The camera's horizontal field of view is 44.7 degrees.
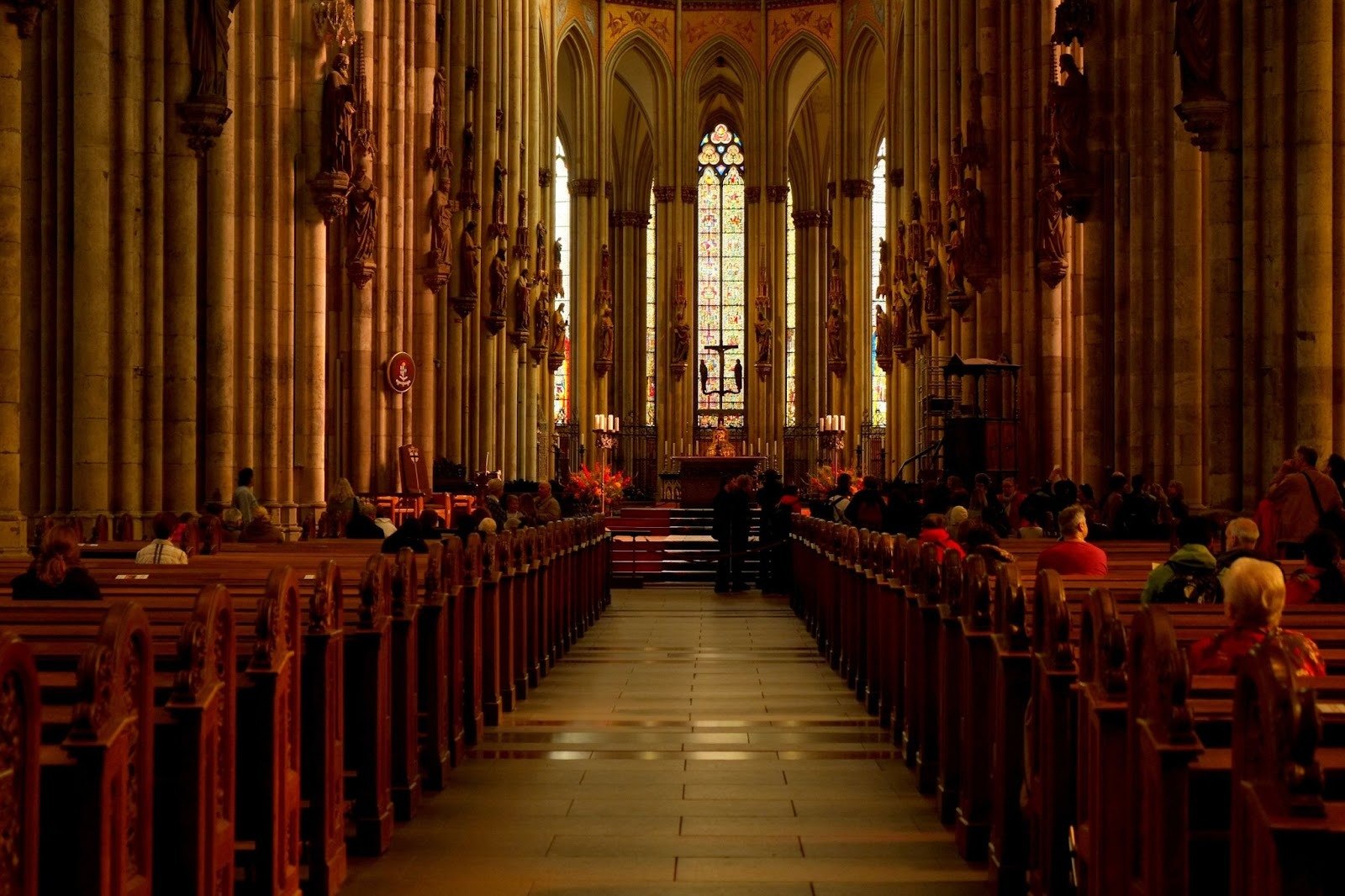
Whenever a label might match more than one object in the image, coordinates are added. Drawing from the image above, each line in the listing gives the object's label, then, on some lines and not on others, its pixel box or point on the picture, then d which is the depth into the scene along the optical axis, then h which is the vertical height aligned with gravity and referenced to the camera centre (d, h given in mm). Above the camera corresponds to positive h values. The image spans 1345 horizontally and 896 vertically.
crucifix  47594 +2324
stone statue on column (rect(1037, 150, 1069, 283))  21750 +3043
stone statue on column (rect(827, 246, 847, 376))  45812 +3870
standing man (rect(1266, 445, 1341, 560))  11492 -253
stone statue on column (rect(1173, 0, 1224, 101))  14016 +3601
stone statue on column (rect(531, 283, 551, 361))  36969 +3226
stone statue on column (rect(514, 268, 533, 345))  33781 +3268
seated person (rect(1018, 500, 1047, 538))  15031 -501
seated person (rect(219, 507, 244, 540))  14686 -516
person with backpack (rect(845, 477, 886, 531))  18375 -500
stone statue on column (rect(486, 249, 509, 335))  31016 +3272
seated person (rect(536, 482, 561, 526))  18422 -533
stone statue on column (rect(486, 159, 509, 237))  31047 +4906
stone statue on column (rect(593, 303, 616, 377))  45031 +3391
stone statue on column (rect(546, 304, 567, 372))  39375 +2926
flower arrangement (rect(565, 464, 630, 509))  31359 -443
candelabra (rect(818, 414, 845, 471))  43969 +771
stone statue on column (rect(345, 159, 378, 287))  20812 +3105
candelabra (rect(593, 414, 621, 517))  41094 +900
